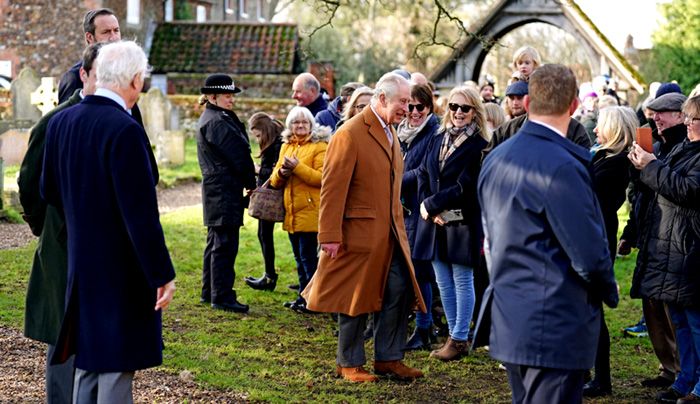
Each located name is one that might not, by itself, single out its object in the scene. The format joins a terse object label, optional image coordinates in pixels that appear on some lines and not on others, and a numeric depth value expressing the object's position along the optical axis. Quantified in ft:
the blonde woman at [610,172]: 23.90
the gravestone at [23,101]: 82.69
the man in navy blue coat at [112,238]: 16.49
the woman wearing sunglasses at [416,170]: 28.55
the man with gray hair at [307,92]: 36.86
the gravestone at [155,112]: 84.94
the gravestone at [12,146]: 68.74
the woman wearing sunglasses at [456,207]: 26.86
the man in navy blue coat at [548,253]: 15.57
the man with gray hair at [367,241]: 24.64
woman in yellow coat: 31.78
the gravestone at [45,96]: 72.02
